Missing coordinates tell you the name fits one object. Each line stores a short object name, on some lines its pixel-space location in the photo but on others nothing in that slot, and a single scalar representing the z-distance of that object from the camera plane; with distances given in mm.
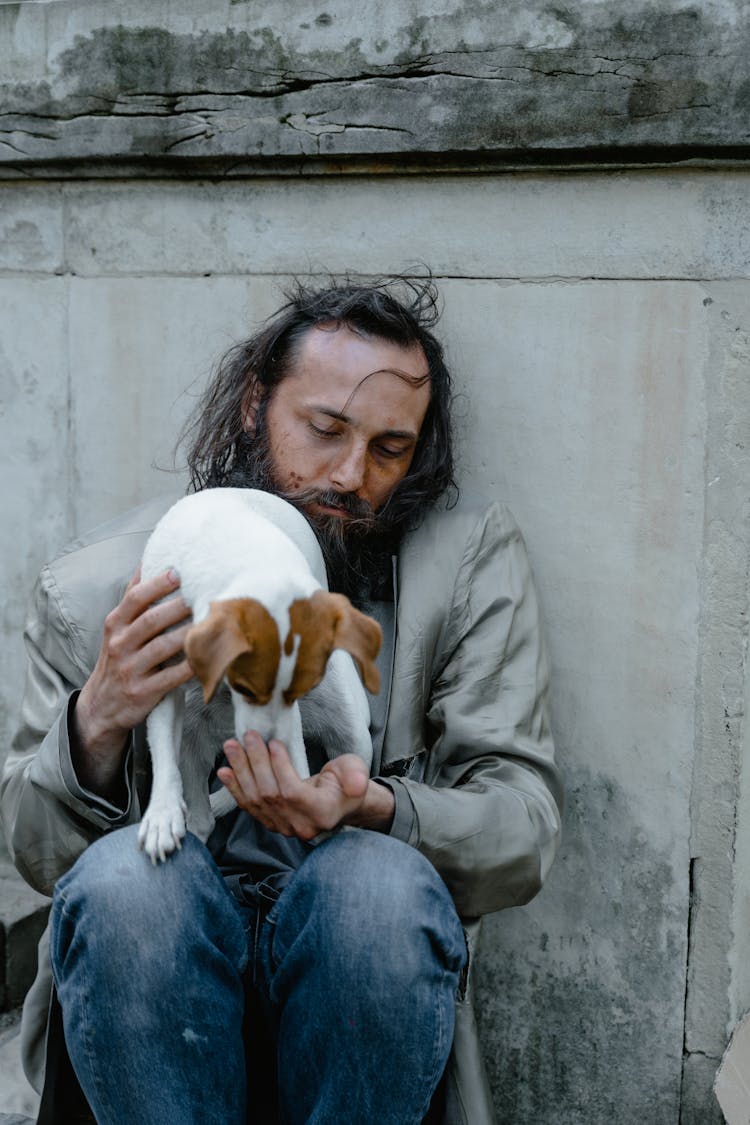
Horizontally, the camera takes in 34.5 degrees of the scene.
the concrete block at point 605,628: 2420
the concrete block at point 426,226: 2352
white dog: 1676
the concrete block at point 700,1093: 2520
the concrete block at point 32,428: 2947
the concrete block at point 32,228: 2908
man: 1855
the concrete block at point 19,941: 2895
